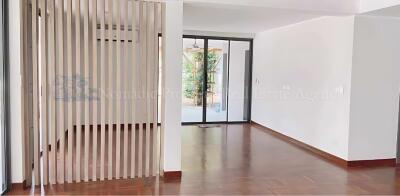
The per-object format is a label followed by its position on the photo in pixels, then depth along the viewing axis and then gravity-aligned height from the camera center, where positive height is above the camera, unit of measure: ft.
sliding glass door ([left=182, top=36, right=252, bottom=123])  26.94 +0.16
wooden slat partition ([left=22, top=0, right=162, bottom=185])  12.32 -0.06
